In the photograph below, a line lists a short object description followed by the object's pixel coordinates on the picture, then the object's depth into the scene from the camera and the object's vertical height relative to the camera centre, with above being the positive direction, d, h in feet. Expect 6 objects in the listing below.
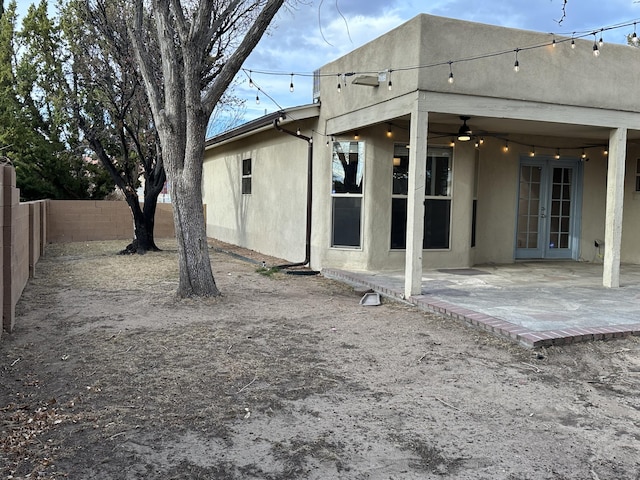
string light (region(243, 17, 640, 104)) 20.01 +7.05
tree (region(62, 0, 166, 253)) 35.42 +7.44
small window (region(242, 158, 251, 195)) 43.86 +2.47
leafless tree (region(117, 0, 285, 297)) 22.41 +3.73
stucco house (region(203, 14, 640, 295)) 23.12 +3.30
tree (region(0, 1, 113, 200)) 46.52 +7.63
